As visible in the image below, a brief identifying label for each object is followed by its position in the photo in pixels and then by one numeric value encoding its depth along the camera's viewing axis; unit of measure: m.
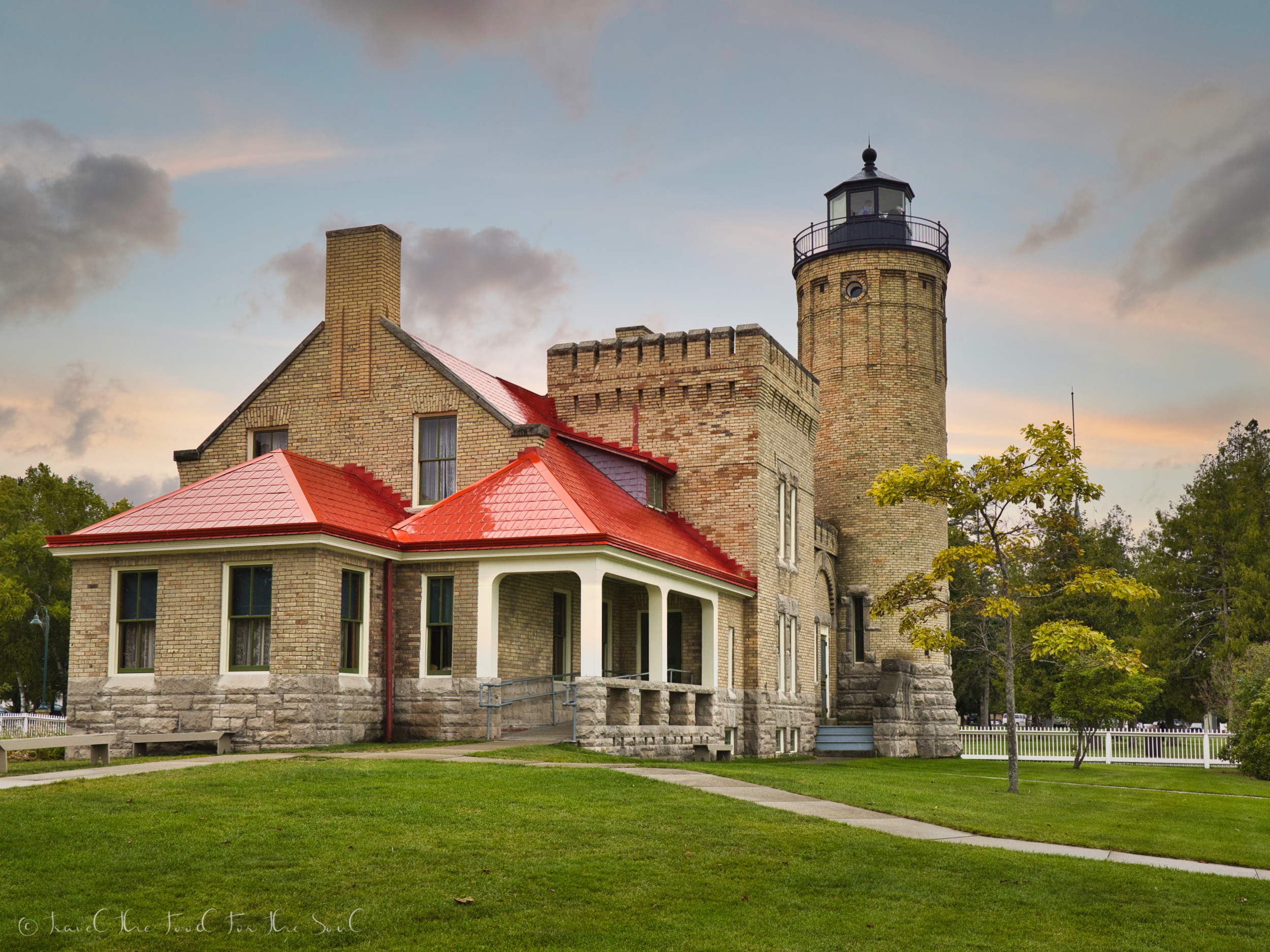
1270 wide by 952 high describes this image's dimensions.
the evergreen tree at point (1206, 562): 48.84
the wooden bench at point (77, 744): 15.92
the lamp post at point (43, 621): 50.38
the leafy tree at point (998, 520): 20.48
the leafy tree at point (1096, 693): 31.58
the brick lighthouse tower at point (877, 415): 37.12
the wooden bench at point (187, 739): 20.17
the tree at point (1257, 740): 29.34
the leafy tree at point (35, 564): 50.19
